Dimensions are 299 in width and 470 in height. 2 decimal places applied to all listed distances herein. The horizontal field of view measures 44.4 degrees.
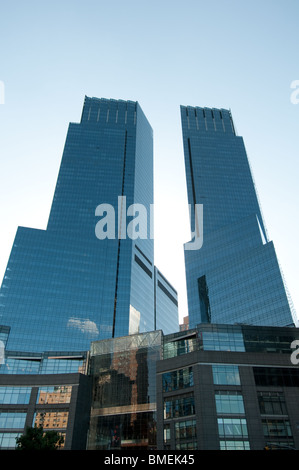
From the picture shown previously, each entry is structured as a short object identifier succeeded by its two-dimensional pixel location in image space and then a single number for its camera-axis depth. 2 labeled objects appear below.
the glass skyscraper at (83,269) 144.62
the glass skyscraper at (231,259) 130.12
